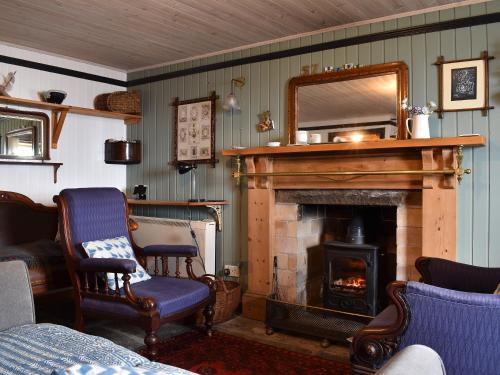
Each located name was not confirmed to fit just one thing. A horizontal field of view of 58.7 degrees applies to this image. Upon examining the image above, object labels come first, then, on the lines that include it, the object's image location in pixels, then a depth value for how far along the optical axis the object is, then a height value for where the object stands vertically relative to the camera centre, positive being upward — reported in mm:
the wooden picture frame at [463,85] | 2883 +599
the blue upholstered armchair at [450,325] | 1550 -549
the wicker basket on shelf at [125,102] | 4480 +779
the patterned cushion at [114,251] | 2903 -499
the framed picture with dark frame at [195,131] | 4172 +452
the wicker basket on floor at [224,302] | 3414 -981
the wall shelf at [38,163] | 3900 +143
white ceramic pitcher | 2926 +321
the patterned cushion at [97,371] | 762 -334
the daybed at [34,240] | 3322 -540
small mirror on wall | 3895 +396
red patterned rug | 2633 -1145
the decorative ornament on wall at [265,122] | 3771 +465
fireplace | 2889 -124
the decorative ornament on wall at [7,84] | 3795 +827
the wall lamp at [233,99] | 3867 +680
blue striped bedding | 1434 -604
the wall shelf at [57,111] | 3846 +654
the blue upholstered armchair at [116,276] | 2627 -642
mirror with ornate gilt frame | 3160 +552
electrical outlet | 3965 -839
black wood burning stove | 3236 -777
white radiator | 3910 -536
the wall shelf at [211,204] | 3929 -248
